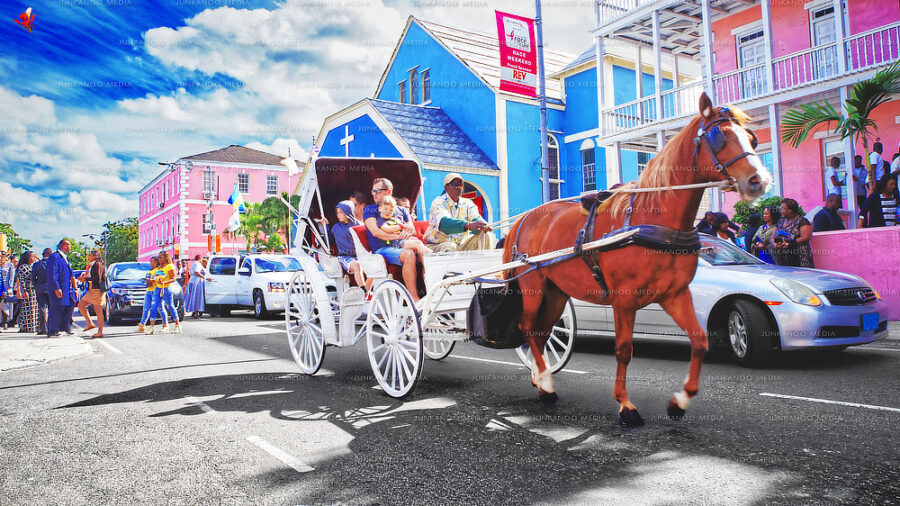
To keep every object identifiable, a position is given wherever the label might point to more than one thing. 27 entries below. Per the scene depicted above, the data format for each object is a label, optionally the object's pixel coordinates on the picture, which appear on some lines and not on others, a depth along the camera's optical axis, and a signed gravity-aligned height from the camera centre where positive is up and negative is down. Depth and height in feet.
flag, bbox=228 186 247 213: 97.81 +14.03
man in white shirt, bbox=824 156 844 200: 51.33 +7.06
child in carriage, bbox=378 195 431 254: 21.39 +2.26
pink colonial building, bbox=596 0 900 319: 42.50 +16.76
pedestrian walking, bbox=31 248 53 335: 43.42 +0.45
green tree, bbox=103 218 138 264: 235.81 +18.27
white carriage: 18.38 -0.59
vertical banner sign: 54.03 +20.47
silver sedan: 20.84 -1.60
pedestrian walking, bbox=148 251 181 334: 41.91 +0.26
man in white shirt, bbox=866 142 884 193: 37.58 +6.92
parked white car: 54.60 +0.26
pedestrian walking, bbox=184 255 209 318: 61.88 -0.29
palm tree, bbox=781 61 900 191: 37.22 +10.18
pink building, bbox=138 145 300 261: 163.43 +27.59
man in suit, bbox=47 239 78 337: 41.27 +0.15
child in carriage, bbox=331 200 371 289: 23.93 +2.10
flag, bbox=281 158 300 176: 25.96 +5.34
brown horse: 12.73 +1.20
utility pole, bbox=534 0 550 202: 49.65 +13.69
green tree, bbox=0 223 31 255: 252.91 +23.78
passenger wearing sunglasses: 20.07 +1.62
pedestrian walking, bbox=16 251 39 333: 47.37 -0.20
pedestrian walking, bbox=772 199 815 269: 32.50 +1.48
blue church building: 73.15 +19.50
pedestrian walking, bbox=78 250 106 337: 42.42 +0.27
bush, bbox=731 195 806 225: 40.33 +4.32
